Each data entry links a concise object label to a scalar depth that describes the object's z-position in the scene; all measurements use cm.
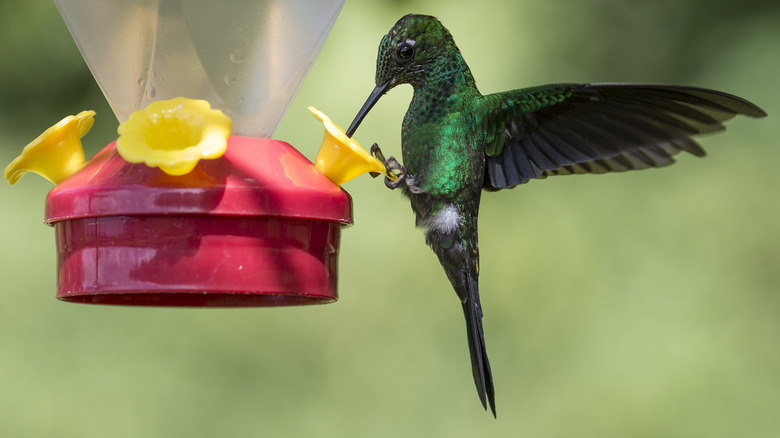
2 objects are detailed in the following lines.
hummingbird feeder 262
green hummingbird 271
